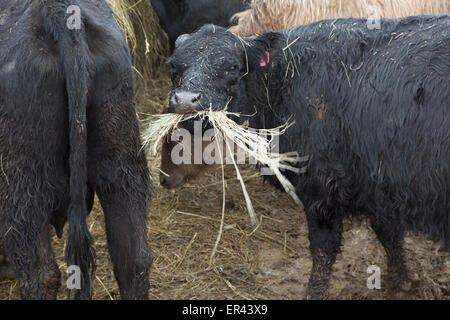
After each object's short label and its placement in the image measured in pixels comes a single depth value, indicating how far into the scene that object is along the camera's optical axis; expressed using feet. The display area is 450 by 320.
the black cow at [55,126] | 9.10
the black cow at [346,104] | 10.83
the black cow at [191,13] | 19.70
